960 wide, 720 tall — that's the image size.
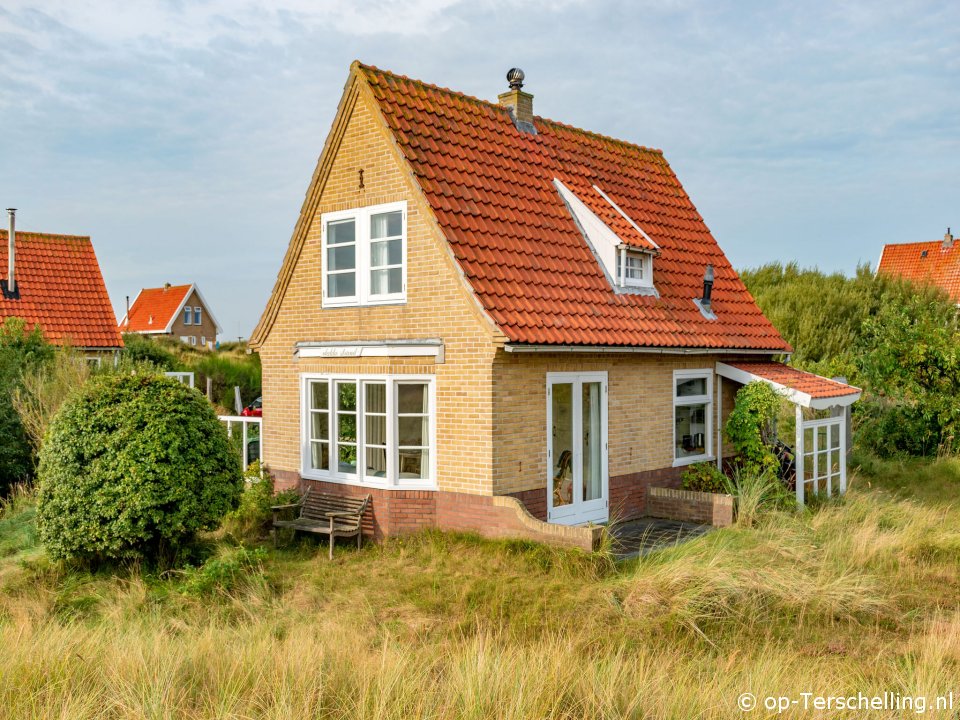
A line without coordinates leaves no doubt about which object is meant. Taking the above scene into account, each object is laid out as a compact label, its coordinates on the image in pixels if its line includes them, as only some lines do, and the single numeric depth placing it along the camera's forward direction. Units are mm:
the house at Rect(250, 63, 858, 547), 13336
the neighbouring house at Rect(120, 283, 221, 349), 68938
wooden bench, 13594
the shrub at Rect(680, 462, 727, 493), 16375
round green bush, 12180
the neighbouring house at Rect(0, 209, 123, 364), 28016
